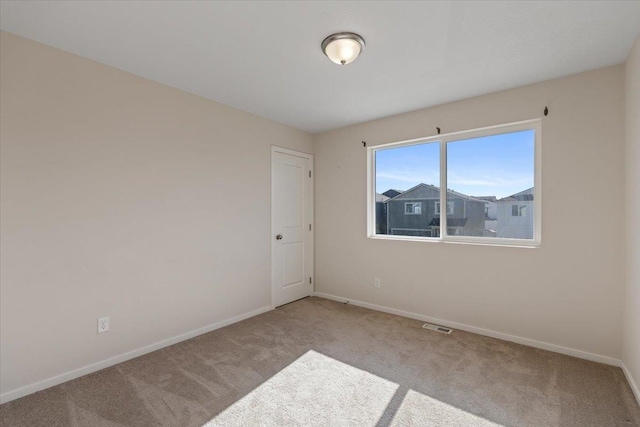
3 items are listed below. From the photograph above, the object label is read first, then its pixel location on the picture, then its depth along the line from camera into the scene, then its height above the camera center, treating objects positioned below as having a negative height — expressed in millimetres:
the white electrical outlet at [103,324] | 2410 -933
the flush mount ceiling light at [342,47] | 2051 +1211
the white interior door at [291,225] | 3984 -173
